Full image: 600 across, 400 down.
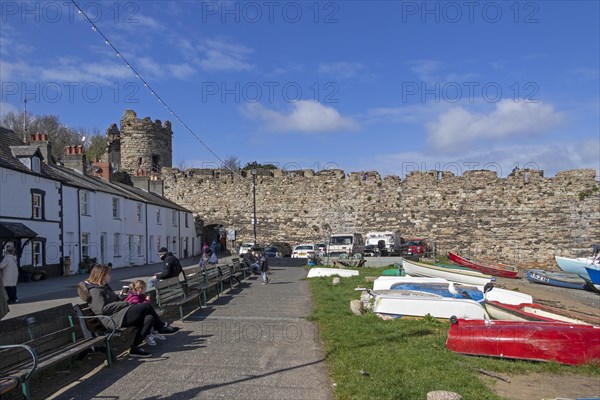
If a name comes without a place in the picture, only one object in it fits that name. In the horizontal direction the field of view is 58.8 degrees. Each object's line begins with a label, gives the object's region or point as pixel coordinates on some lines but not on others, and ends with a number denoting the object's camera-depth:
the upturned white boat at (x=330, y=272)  19.97
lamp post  35.32
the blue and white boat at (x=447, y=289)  11.95
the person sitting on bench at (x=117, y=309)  7.31
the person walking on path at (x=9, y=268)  12.31
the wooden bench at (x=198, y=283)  11.82
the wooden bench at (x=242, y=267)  18.46
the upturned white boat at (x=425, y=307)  10.09
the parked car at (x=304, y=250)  33.73
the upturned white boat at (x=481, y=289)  13.52
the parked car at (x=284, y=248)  38.25
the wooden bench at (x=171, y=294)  9.75
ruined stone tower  42.53
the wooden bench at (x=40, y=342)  5.25
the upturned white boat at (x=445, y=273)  17.19
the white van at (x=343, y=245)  29.78
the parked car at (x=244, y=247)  35.50
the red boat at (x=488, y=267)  28.39
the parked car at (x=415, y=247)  32.38
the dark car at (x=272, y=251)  34.88
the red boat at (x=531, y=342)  7.73
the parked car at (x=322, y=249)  31.39
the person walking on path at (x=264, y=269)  17.79
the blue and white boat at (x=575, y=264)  27.91
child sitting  7.90
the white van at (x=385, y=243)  31.18
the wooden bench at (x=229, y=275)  15.43
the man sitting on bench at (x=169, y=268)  11.35
